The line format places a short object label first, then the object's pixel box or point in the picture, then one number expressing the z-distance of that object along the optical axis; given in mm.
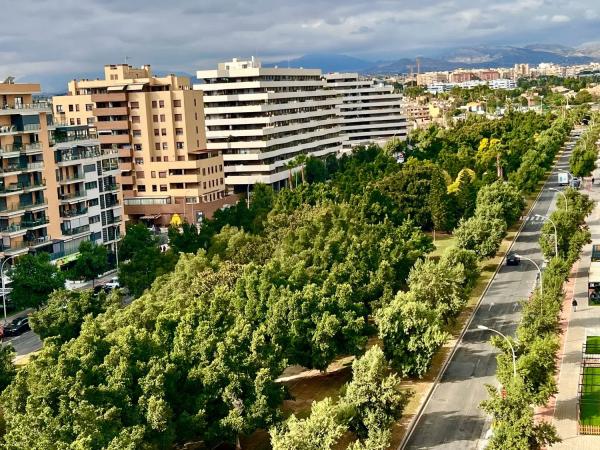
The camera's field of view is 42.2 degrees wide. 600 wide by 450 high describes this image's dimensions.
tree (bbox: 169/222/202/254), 61969
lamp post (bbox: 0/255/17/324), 58888
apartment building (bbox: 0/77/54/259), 65062
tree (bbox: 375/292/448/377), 40656
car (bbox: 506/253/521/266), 67812
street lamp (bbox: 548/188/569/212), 66219
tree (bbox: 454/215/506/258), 63312
